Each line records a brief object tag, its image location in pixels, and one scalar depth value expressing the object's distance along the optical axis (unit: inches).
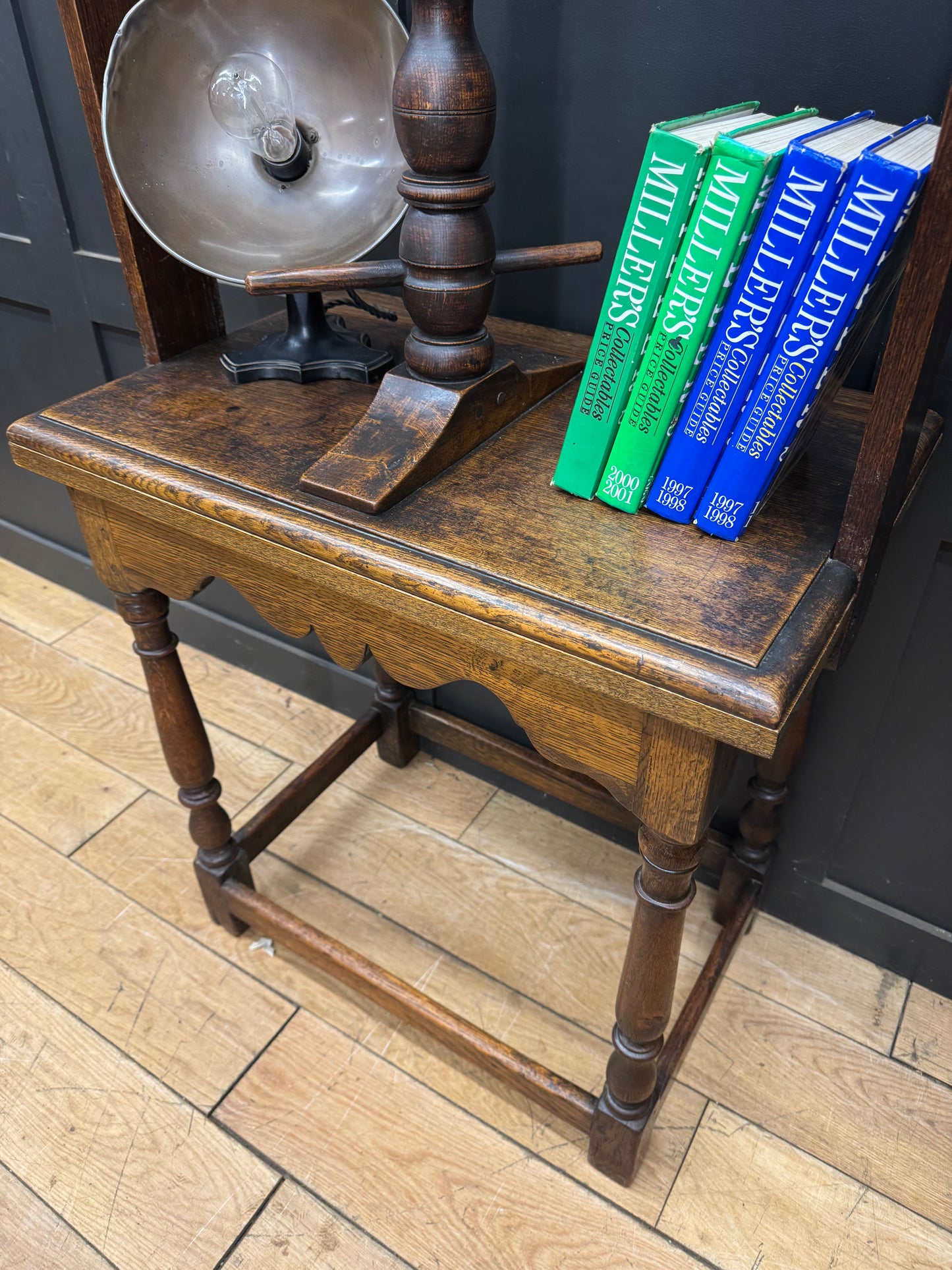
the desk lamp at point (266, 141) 35.7
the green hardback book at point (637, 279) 25.3
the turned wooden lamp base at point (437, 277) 28.5
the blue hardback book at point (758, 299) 24.1
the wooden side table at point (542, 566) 25.7
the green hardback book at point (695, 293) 24.6
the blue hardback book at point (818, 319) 23.5
